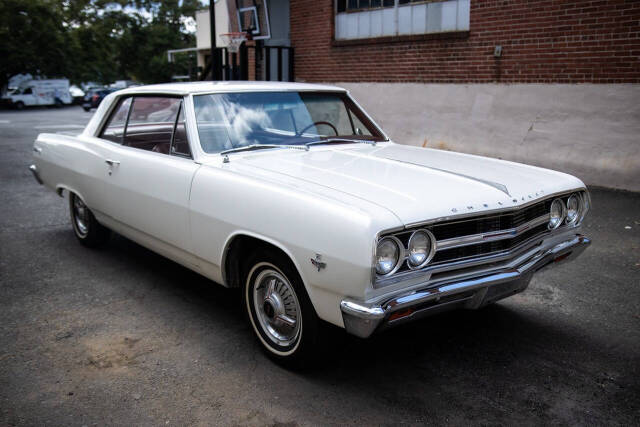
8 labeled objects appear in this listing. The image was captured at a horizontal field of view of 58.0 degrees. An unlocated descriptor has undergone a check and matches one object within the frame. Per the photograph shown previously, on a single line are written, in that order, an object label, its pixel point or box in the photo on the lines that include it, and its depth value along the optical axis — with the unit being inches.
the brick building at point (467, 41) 304.7
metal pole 480.4
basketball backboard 515.2
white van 1371.8
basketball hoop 481.7
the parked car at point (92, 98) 1296.8
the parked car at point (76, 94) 1652.4
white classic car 108.5
